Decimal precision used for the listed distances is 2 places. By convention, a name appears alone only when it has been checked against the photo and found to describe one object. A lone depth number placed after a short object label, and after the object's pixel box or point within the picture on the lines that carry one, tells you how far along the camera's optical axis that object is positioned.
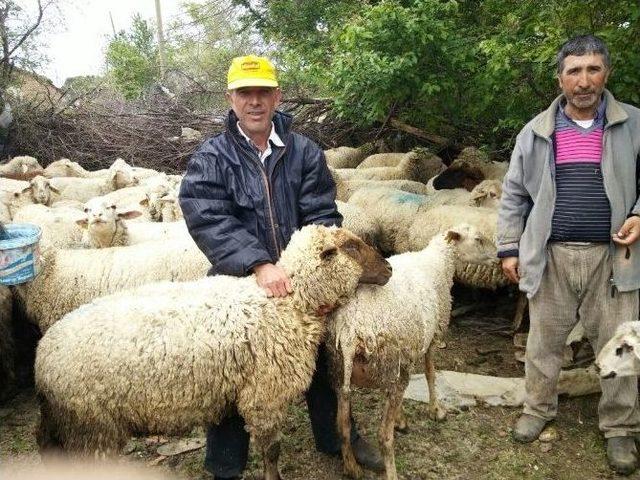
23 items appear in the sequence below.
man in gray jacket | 3.14
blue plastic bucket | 3.13
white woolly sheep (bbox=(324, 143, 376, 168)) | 10.81
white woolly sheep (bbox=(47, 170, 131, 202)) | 8.44
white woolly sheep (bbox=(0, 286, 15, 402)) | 4.21
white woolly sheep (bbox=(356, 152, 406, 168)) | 10.12
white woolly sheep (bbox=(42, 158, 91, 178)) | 9.66
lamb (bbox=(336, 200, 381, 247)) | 6.51
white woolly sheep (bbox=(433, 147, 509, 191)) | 7.61
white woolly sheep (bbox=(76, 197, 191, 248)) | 5.38
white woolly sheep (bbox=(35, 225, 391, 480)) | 2.60
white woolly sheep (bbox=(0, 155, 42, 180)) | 9.11
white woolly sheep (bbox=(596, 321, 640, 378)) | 2.94
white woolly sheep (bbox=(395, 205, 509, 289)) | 5.49
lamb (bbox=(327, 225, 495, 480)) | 3.14
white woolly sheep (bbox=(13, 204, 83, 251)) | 5.95
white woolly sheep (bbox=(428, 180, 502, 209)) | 6.53
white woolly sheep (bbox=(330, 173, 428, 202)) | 8.00
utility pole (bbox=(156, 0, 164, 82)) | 26.76
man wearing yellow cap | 2.87
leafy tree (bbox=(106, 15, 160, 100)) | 22.36
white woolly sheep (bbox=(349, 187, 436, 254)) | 6.74
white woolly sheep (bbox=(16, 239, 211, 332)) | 4.45
